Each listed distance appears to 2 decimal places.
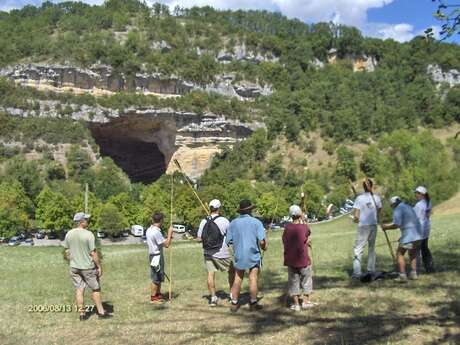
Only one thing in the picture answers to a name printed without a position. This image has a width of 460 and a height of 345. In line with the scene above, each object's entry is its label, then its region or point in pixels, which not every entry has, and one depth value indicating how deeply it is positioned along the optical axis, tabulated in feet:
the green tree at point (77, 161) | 272.25
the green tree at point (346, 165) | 279.28
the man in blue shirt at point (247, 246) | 31.07
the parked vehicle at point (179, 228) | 189.63
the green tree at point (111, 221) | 186.91
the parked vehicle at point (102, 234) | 188.77
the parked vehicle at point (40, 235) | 191.64
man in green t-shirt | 31.22
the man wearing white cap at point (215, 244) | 33.55
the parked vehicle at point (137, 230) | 196.73
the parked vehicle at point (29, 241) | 176.53
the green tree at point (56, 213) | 182.50
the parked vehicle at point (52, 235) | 191.09
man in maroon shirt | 30.27
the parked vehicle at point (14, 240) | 176.45
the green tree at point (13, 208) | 176.45
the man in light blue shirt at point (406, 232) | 34.94
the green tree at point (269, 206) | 227.81
